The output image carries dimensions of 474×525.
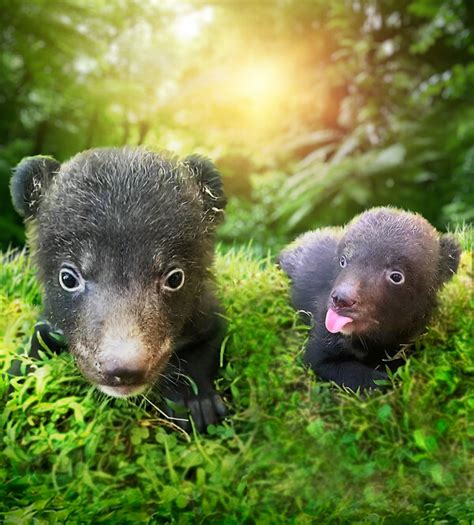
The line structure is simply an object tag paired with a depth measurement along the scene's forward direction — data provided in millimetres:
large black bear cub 211
